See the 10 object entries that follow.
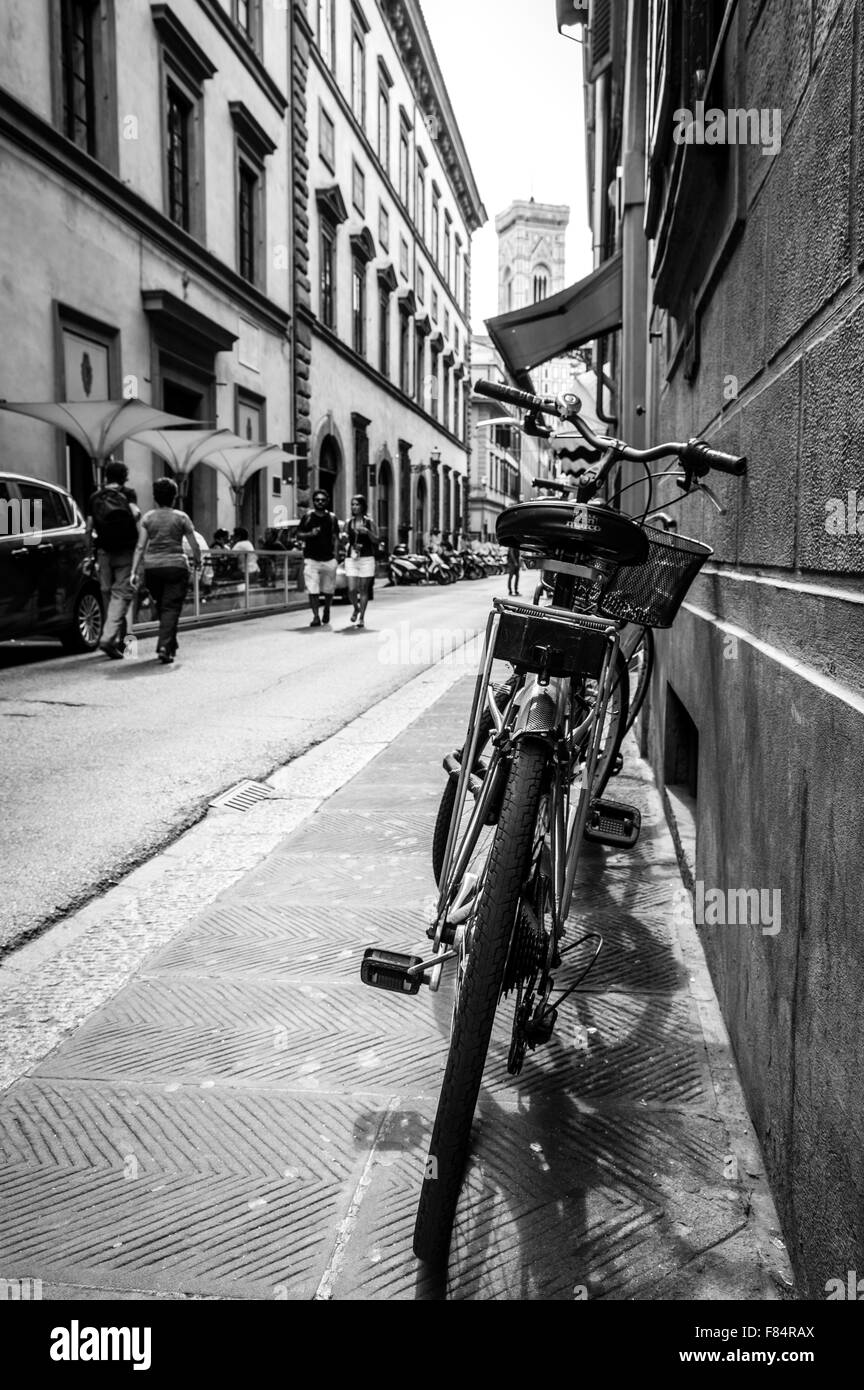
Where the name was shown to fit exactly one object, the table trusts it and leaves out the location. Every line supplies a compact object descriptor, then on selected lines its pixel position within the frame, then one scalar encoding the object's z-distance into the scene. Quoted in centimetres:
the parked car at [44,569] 1000
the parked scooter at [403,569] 3338
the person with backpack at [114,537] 1147
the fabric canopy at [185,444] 1775
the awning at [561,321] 885
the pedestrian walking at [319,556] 1570
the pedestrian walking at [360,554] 1480
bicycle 193
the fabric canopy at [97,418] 1400
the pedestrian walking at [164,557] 1106
